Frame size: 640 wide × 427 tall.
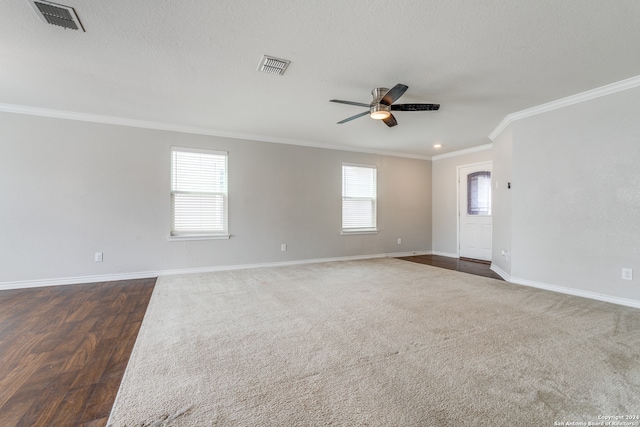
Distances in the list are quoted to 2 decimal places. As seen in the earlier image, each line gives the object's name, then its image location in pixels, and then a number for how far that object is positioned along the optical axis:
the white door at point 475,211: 6.09
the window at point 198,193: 4.88
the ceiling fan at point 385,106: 3.14
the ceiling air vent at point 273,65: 2.71
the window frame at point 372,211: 6.26
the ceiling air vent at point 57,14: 2.00
